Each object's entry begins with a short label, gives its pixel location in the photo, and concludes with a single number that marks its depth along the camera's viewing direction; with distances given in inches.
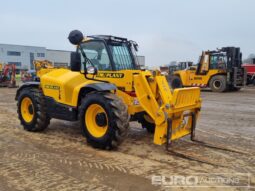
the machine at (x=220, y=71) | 530.6
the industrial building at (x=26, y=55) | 2065.3
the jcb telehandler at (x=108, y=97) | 157.4
